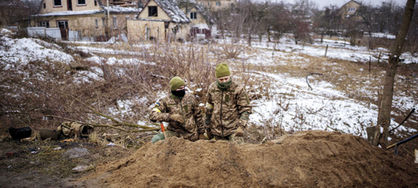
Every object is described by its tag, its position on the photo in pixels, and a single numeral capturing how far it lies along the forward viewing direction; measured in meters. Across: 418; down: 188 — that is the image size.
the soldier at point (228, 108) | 3.34
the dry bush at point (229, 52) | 13.94
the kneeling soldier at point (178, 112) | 3.17
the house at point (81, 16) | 23.20
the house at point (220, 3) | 47.20
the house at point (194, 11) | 30.61
